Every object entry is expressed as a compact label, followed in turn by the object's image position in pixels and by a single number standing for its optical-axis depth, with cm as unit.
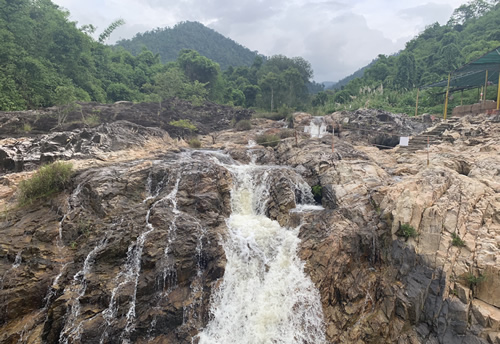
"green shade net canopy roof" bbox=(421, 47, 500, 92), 1605
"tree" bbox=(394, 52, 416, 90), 3797
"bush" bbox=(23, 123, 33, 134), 1511
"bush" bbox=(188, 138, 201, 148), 1945
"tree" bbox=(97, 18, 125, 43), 4012
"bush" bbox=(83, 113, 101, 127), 1765
